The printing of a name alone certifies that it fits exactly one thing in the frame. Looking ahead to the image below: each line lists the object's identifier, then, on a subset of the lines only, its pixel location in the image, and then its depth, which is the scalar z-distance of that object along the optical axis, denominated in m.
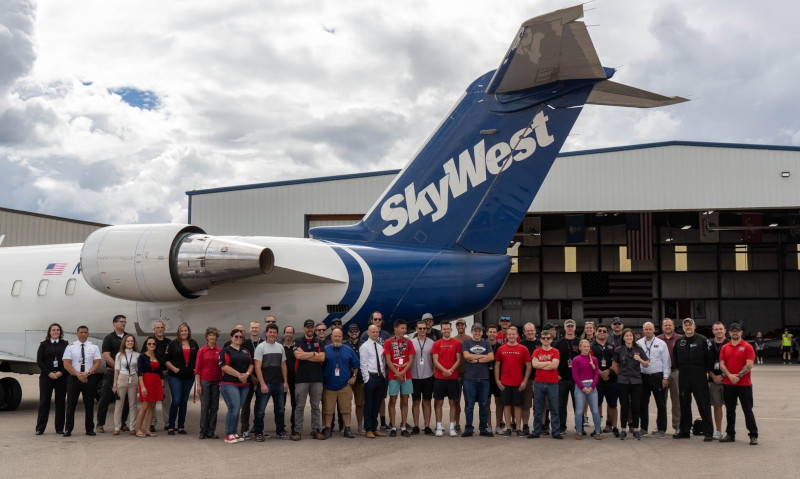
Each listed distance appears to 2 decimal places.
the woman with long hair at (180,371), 10.59
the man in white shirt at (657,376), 10.23
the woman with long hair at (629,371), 10.21
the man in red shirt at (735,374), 9.64
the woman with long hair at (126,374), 10.41
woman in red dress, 10.38
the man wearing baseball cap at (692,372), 9.98
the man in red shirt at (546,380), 10.00
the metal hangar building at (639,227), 25.06
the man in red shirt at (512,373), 10.23
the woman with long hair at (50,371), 10.48
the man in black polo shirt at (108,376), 10.78
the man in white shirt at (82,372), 10.31
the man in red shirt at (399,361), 10.26
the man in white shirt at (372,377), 10.16
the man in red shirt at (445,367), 10.27
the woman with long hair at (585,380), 10.01
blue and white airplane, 11.27
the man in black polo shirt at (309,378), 9.98
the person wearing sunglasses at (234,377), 9.77
